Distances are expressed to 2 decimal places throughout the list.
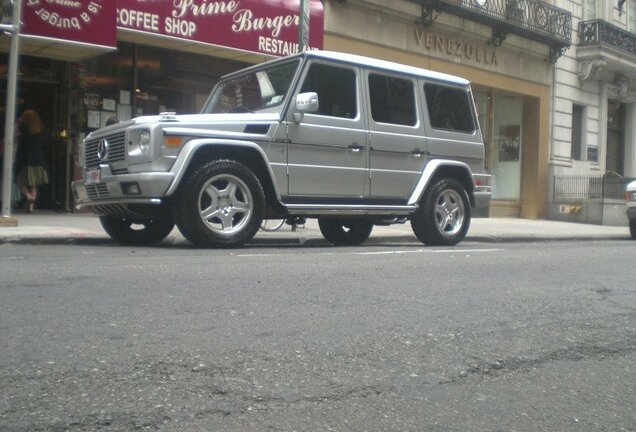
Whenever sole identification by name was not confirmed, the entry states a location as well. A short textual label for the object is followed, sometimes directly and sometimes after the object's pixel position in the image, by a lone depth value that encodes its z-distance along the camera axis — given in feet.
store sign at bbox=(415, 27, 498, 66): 62.37
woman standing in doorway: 41.50
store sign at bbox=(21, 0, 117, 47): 37.86
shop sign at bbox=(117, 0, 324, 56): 41.83
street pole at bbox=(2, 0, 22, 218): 31.37
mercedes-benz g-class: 25.81
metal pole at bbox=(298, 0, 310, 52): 40.52
